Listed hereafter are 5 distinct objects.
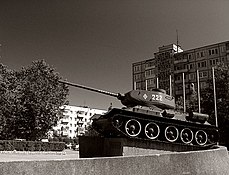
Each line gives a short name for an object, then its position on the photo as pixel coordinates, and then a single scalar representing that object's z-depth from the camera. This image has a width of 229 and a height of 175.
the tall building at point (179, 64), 64.88
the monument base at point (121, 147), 11.01
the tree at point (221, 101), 32.84
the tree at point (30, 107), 36.88
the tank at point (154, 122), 11.51
